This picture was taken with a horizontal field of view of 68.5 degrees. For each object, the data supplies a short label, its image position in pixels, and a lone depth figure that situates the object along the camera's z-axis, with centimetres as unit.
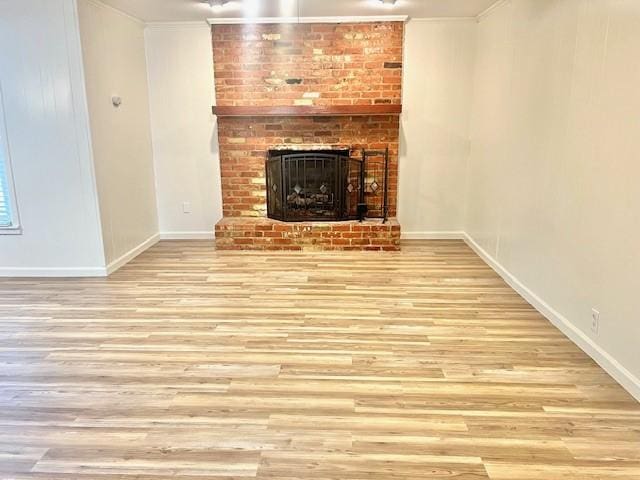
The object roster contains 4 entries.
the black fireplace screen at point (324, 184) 512
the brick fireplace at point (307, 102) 503
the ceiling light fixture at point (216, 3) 430
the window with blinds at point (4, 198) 407
